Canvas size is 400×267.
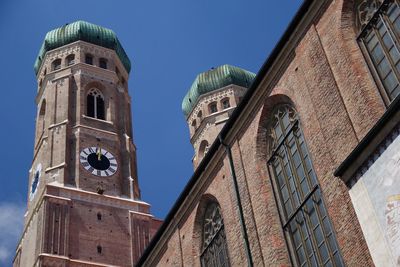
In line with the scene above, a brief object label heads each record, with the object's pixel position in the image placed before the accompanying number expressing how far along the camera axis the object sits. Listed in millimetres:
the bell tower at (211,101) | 49062
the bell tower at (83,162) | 41625
